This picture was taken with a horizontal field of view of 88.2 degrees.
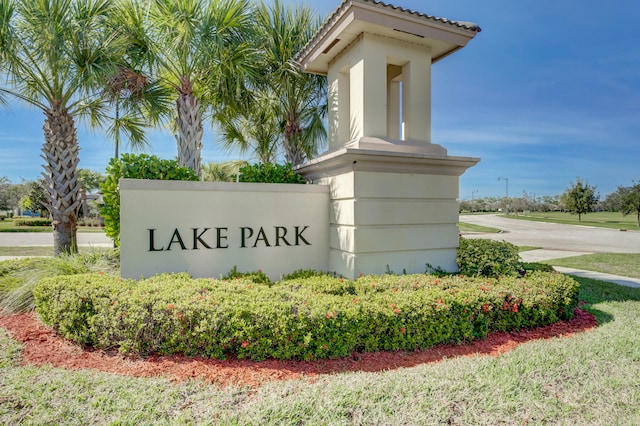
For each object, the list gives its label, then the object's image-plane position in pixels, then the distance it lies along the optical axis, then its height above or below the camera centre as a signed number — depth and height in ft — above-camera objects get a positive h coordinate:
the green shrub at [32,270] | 17.63 -3.42
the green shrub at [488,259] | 19.61 -2.72
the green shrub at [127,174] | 19.04 +2.45
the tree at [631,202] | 114.21 +4.59
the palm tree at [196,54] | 24.53 +13.02
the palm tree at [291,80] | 31.42 +13.63
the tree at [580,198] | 136.98 +6.97
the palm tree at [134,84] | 25.82 +11.19
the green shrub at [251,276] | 18.22 -3.42
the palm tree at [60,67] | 21.95 +10.58
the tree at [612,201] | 154.12 +7.80
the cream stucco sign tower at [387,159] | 19.10 +3.36
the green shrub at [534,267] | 20.52 -3.36
